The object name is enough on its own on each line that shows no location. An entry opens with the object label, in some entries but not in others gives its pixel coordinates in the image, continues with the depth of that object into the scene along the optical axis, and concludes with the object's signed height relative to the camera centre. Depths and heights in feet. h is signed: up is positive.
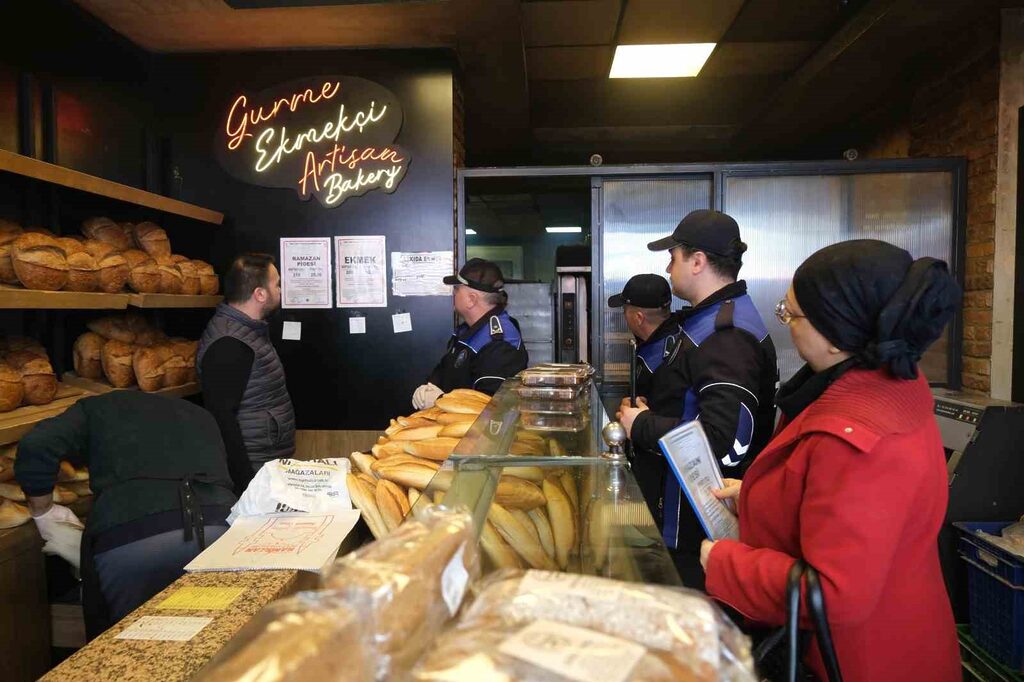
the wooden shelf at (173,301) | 9.99 +0.28
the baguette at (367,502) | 5.12 -1.54
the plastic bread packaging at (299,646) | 1.37 -0.75
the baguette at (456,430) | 5.99 -1.10
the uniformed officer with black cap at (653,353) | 7.32 -0.54
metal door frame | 12.26 +2.80
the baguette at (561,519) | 3.70 -1.29
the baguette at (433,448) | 5.61 -1.19
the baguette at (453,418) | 6.39 -1.06
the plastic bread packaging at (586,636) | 1.49 -0.83
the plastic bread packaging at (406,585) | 1.59 -0.73
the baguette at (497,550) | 2.92 -1.15
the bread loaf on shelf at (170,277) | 10.71 +0.70
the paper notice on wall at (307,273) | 13.12 +0.89
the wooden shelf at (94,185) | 7.71 +1.92
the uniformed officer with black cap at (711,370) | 6.37 -0.59
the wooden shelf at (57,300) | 7.57 +0.24
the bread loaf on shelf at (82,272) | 8.91 +0.65
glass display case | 3.14 -1.12
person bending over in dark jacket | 6.44 -1.80
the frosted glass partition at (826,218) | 12.46 +1.89
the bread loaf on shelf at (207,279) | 11.91 +0.72
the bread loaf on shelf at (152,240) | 10.94 +1.35
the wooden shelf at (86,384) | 10.04 -1.06
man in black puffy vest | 9.27 -0.83
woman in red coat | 3.50 -0.99
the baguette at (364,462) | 5.77 -1.36
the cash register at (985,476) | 8.39 -2.18
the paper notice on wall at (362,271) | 12.99 +0.92
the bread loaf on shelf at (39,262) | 8.15 +0.73
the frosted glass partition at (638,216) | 13.10 +2.02
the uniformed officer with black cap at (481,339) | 10.39 -0.40
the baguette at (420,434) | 6.11 -1.15
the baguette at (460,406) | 6.81 -1.00
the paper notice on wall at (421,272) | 12.87 +0.88
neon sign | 12.82 +3.62
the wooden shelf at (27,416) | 7.59 -1.26
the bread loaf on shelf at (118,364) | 10.12 -0.75
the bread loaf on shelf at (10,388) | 8.04 -0.90
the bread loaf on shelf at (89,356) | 10.19 -0.62
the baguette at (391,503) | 4.94 -1.49
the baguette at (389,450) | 5.88 -1.26
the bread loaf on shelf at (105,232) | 10.30 +1.40
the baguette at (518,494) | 3.89 -1.13
